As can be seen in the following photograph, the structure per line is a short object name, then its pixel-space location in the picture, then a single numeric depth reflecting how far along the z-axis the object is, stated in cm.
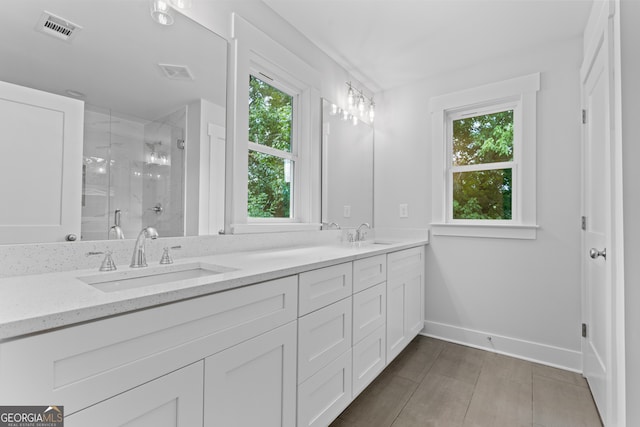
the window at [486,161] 231
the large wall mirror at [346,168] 242
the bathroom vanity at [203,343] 63
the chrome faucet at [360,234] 253
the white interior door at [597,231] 141
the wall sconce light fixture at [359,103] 268
